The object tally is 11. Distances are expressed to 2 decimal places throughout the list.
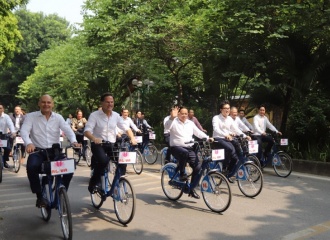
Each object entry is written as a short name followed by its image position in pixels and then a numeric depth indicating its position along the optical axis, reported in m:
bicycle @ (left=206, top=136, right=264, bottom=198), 7.04
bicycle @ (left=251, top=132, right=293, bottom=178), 9.37
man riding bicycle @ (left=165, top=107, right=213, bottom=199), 6.36
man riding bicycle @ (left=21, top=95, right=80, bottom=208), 5.13
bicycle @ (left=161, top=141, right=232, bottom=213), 5.93
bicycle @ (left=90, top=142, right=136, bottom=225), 5.28
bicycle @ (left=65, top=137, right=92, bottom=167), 11.35
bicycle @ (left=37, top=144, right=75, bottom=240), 4.66
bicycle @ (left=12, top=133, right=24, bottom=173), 10.24
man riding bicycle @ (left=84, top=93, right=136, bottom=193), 5.70
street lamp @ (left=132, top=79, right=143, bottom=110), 20.31
